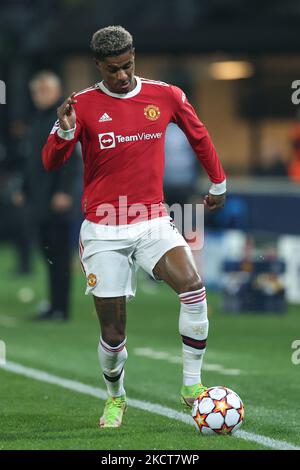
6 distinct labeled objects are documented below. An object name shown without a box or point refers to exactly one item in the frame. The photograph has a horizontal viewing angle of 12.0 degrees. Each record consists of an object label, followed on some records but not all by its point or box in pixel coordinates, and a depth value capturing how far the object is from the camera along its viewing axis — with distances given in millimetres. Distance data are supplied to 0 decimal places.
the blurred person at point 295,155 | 23312
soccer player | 7859
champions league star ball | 7527
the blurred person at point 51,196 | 14086
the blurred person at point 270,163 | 25859
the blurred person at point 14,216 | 16331
